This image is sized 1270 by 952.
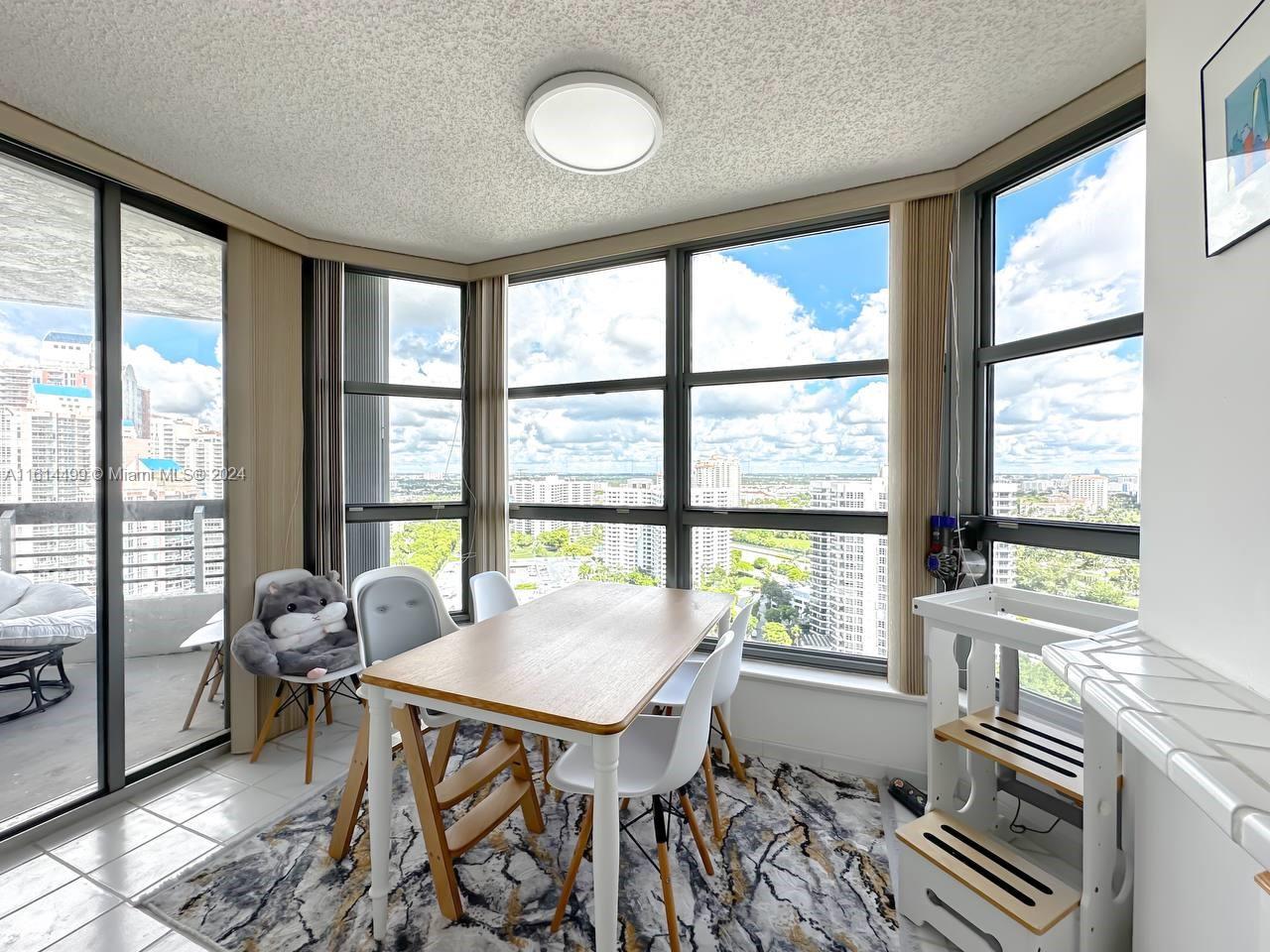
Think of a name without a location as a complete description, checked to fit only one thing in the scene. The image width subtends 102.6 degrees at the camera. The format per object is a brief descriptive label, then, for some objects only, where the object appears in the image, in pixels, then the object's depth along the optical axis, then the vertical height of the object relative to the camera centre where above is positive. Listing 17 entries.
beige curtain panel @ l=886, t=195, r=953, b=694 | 2.25 +0.31
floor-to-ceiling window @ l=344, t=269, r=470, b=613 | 3.13 +0.29
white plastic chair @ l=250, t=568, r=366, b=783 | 2.32 -1.12
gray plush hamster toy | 2.40 -0.80
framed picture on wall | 0.74 +0.53
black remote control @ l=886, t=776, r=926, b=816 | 2.02 -1.32
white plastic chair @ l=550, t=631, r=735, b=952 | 1.42 -0.91
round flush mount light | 1.65 +1.22
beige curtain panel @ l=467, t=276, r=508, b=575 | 3.24 +0.32
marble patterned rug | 1.50 -1.37
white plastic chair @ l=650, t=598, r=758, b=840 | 1.90 -0.83
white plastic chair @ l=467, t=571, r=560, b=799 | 2.54 -0.62
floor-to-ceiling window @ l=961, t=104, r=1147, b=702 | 1.74 +0.40
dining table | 1.27 -0.62
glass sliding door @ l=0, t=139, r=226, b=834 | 1.95 -0.04
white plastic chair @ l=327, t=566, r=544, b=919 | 1.59 -1.05
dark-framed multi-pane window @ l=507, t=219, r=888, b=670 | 2.53 +0.24
